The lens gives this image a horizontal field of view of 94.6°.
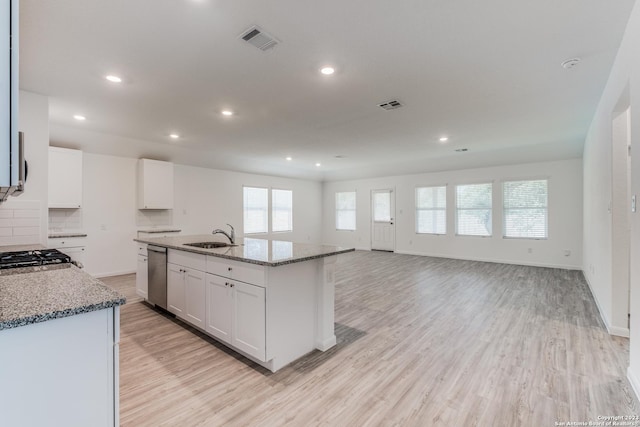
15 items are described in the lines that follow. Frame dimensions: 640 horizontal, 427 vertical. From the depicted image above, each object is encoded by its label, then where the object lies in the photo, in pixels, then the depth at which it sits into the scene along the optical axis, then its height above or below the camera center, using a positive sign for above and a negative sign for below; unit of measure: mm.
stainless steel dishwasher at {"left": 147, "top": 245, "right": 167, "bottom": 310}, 3580 -738
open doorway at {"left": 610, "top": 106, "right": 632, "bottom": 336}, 2938 -50
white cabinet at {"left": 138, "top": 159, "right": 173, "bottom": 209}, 6117 +669
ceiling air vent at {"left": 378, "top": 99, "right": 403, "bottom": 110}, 3740 +1438
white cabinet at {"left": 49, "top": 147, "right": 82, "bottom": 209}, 4910 +650
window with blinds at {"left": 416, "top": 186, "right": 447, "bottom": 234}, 8102 +154
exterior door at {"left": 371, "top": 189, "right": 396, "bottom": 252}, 9117 -145
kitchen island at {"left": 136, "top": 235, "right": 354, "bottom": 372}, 2332 -723
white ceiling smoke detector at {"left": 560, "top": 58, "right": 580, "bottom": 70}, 2717 +1429
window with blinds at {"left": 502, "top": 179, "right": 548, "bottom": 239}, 6664 +147
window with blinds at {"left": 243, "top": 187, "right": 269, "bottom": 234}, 8578 +195
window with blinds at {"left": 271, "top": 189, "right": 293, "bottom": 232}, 9375 +184
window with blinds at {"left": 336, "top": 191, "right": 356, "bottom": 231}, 10180 +192
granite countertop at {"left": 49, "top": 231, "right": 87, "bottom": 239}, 4621 -300
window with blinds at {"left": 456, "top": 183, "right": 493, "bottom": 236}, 7340 +157
